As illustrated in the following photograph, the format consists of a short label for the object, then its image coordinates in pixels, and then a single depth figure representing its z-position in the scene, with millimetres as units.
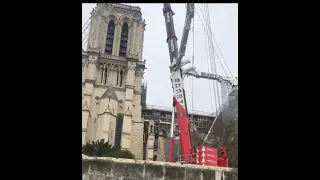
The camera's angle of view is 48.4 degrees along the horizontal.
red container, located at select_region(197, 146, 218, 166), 16500
